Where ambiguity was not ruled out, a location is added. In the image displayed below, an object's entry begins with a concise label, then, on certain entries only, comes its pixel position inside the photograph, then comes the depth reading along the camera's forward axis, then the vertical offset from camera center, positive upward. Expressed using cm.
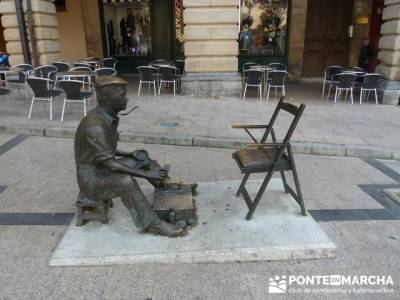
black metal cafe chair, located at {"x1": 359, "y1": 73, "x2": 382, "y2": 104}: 945 -119
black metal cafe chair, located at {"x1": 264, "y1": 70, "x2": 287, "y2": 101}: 968 -106
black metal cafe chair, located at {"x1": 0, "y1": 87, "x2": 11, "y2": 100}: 719 -99
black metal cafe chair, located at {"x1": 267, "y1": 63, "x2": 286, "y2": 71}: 1169 -89
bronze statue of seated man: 310 -111
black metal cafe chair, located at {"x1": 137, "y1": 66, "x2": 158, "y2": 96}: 1022 -97
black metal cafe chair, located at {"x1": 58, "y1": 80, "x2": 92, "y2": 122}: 736 -104
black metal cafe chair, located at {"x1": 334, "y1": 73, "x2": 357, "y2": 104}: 938 -113
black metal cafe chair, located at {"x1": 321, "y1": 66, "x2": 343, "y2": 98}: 1062 -104
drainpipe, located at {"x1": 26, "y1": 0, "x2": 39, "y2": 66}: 1048 +17
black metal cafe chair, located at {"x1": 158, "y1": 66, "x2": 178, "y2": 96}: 1052 -102
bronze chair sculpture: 342 -119
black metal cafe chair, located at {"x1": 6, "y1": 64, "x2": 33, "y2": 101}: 943 -89
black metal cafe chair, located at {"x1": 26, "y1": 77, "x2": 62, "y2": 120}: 742 -103
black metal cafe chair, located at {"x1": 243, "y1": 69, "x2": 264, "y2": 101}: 976 -104
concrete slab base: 309 -177
